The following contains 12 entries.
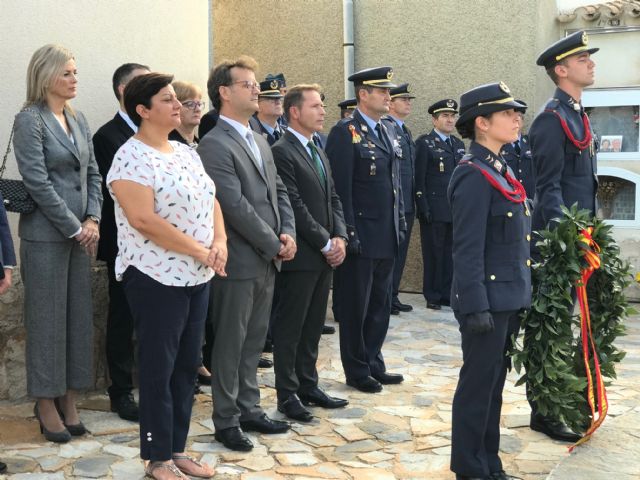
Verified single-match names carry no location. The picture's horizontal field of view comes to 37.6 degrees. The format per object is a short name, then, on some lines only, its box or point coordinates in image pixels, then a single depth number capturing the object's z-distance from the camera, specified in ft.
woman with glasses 18.79
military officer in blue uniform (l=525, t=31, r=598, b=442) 17.38
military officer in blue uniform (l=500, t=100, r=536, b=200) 31.32
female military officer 13.73
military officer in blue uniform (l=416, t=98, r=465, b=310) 31.07
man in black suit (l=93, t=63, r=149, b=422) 17.92
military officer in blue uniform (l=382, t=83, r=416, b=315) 29.12
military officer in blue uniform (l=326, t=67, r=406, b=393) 19.80
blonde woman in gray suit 15.93
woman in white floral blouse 13.53
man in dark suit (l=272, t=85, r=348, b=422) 17.94
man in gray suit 15.94
